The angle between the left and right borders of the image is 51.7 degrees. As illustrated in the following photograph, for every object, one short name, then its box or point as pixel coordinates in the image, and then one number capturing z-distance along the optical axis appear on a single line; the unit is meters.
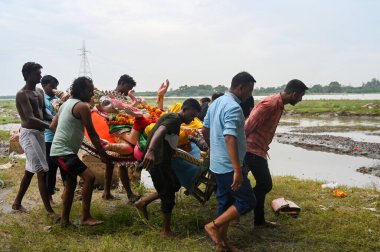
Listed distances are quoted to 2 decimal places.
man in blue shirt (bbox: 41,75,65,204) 5.64
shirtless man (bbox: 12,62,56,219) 4.84
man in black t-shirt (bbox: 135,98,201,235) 4.00
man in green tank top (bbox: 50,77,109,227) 4.27
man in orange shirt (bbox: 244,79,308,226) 4.32
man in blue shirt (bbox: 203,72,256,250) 3.46
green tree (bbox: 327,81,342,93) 98.62
